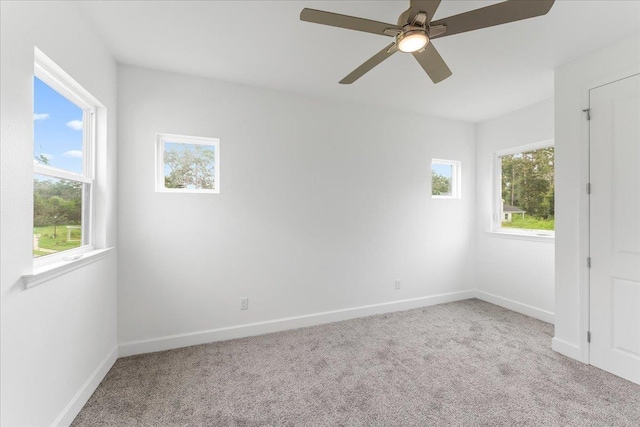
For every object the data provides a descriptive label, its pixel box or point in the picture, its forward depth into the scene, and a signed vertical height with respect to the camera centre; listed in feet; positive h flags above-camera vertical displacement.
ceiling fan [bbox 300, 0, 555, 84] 4.25 +3.17
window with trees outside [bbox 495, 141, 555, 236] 11.42 +1.07
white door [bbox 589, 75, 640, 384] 7.19 -0.34
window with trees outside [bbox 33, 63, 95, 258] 5.40 +1.04
